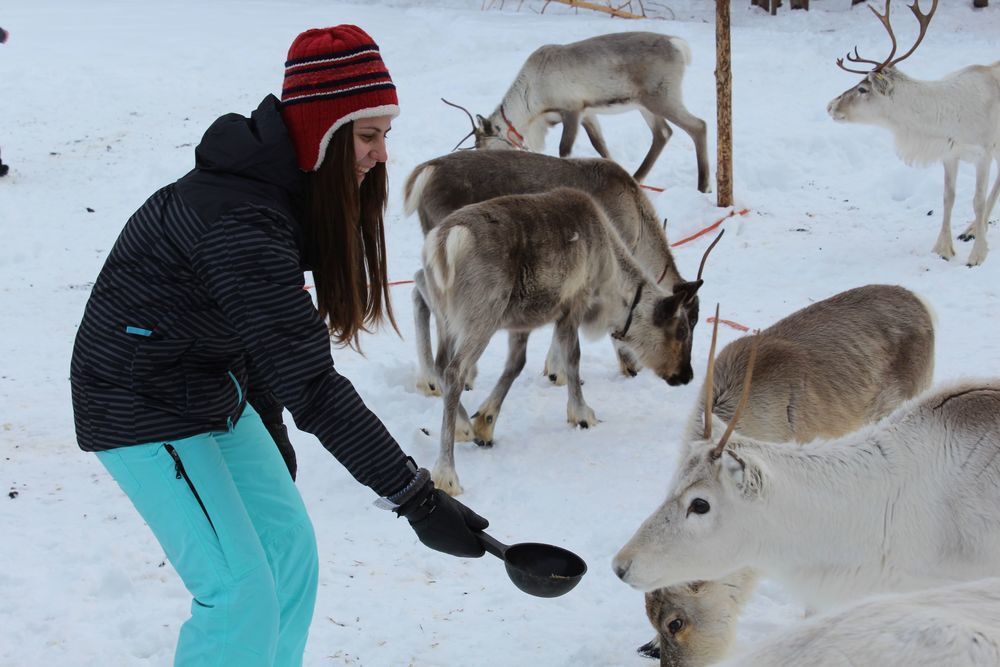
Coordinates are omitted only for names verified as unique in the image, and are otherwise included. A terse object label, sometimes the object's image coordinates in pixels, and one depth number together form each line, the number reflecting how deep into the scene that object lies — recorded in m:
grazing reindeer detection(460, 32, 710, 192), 10.38
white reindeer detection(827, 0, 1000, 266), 8.09
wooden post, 9.45
